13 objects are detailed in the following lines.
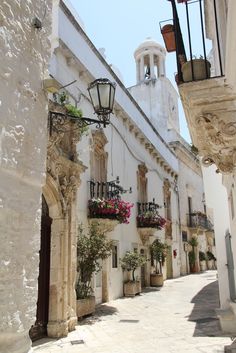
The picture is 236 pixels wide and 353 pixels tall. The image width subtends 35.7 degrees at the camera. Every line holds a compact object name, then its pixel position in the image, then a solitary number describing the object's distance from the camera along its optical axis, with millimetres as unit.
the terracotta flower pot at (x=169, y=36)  5305
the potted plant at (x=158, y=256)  17344
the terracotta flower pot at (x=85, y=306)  8930
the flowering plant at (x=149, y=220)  16531
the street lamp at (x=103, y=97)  5523
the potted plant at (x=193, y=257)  26788
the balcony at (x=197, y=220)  27359
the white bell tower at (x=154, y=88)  26953
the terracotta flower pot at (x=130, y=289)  13789
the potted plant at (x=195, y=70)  3855
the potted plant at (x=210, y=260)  31661
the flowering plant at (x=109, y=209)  11406
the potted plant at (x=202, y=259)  29175
